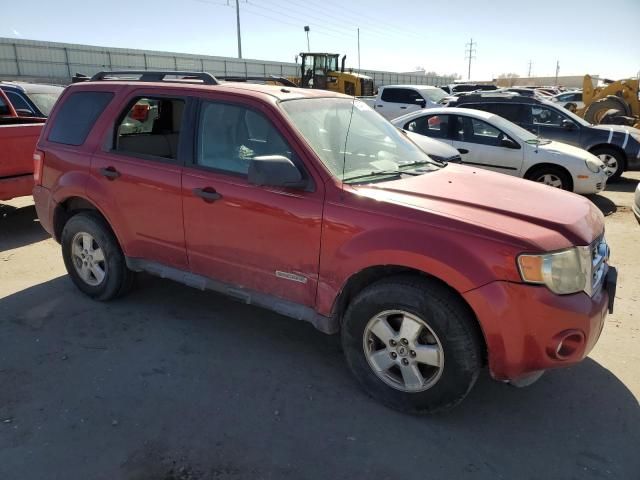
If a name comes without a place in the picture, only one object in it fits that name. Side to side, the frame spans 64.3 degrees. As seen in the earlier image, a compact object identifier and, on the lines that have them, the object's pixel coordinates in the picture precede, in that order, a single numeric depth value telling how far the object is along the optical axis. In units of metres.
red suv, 2.67
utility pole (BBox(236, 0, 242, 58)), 49.41
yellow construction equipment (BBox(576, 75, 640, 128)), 15.40
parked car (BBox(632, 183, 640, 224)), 5.60
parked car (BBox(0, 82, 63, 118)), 9.15
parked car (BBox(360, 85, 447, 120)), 15.24
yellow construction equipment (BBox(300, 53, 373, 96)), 24.22
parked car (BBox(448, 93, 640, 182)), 9.88
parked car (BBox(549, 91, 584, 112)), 22.85
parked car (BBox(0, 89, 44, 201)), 6.28
